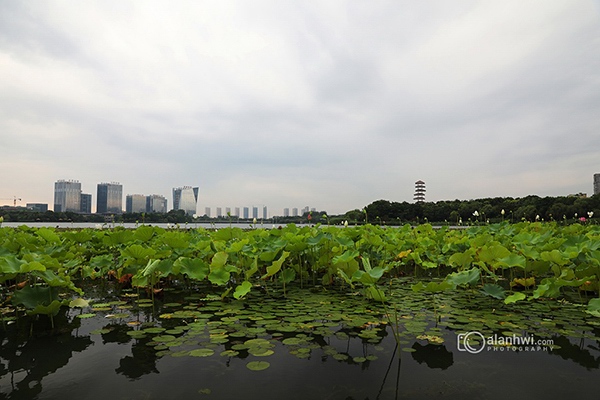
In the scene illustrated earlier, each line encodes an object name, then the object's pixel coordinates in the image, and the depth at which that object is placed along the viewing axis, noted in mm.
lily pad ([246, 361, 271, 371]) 1652
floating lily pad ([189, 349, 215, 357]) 1806
